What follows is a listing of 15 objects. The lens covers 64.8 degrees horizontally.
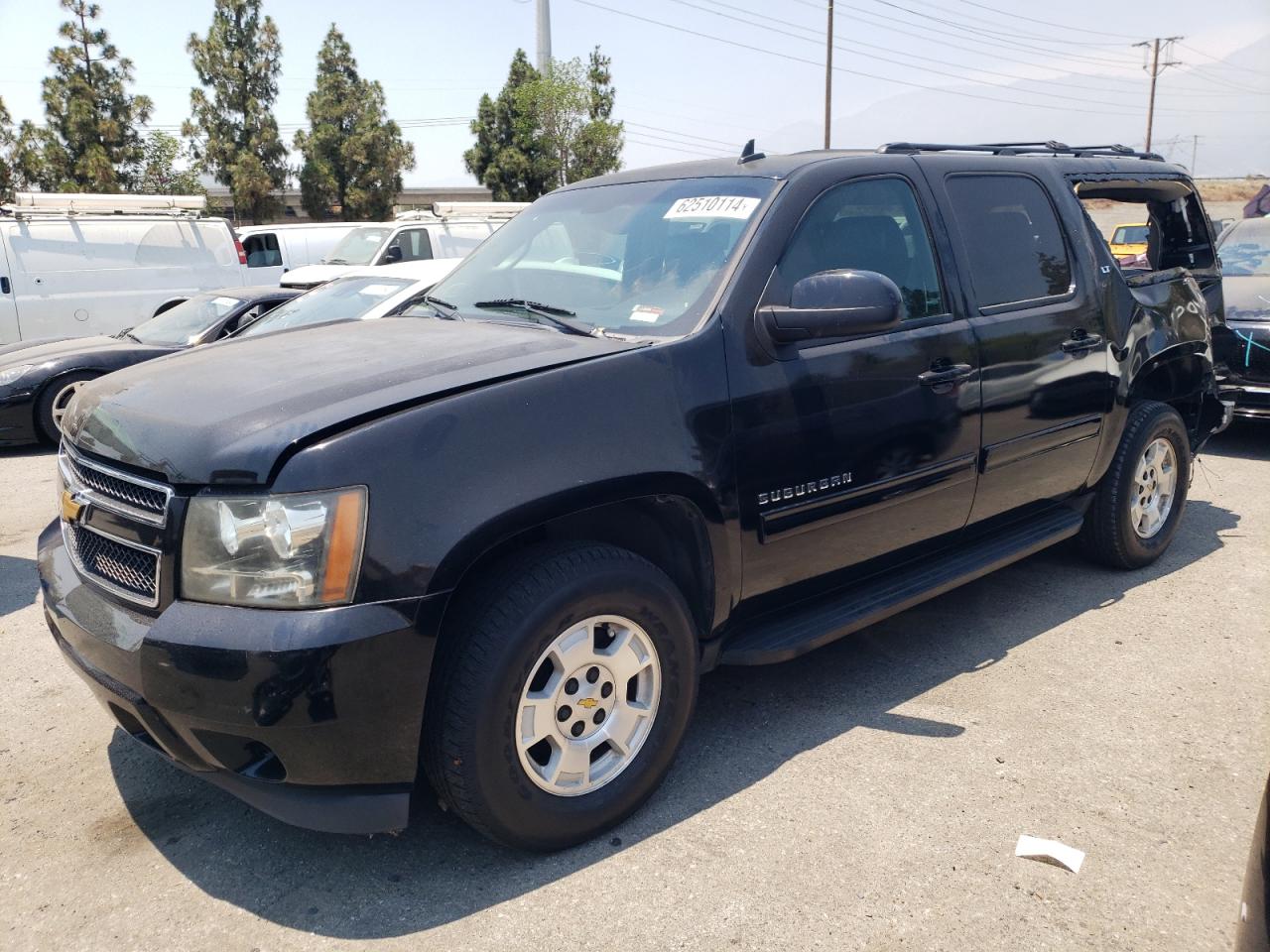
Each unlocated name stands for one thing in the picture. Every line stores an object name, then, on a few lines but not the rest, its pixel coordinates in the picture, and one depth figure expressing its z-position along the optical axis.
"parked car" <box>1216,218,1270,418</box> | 7.54
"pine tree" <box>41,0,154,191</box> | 28.64
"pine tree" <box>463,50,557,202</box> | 40.28
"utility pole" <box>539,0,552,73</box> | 43.99
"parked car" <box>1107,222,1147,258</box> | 18.57
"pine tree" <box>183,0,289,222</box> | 35.09
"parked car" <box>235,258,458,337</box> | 7.83
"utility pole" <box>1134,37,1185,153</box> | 62.29
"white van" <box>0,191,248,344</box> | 11.48
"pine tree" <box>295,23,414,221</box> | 37.03
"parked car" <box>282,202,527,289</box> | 16.62
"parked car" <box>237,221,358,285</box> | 20.53
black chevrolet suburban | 2.39
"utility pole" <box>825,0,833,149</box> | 34.34
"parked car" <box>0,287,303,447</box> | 8.34
